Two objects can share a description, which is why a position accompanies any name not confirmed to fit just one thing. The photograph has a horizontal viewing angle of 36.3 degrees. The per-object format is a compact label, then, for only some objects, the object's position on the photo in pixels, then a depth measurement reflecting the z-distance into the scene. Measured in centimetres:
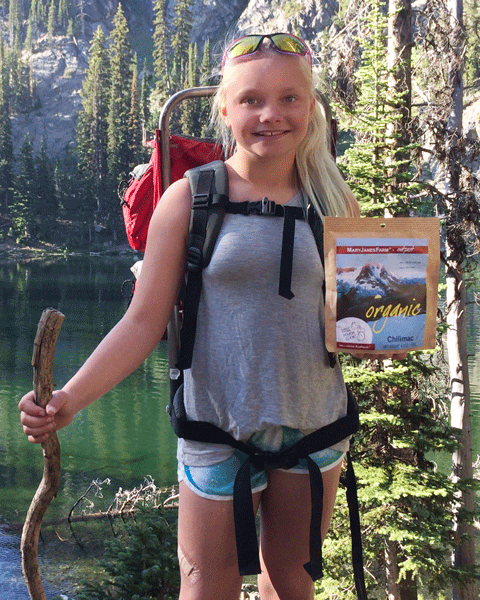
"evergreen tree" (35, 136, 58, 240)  5012
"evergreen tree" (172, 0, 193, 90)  6456
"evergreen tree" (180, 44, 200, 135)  4803
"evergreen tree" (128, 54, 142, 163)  5312
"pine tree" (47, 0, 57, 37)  9262
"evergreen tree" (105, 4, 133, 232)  5231
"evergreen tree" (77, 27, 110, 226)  5250
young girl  152
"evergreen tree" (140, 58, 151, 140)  5765
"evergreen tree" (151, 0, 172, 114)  6600
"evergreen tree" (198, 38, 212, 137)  4775
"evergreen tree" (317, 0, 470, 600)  550
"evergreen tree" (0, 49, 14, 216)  5231
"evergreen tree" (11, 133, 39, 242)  4934
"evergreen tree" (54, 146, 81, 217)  5291
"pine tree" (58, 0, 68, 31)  9481
